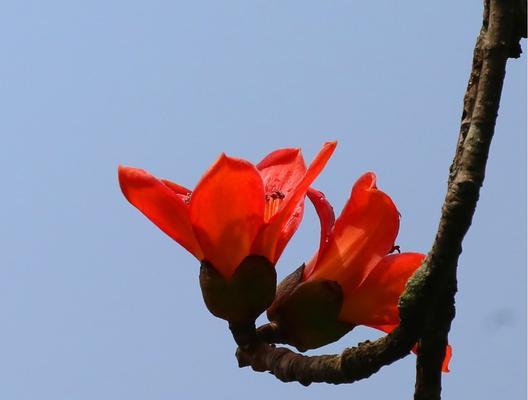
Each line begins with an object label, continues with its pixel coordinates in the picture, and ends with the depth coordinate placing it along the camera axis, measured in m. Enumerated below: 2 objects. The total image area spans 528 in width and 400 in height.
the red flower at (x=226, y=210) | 2.69
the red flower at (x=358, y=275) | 2.73
